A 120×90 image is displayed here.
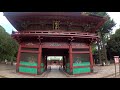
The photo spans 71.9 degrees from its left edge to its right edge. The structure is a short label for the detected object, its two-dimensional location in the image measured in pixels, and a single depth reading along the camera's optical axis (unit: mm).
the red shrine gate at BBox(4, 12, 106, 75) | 6268
